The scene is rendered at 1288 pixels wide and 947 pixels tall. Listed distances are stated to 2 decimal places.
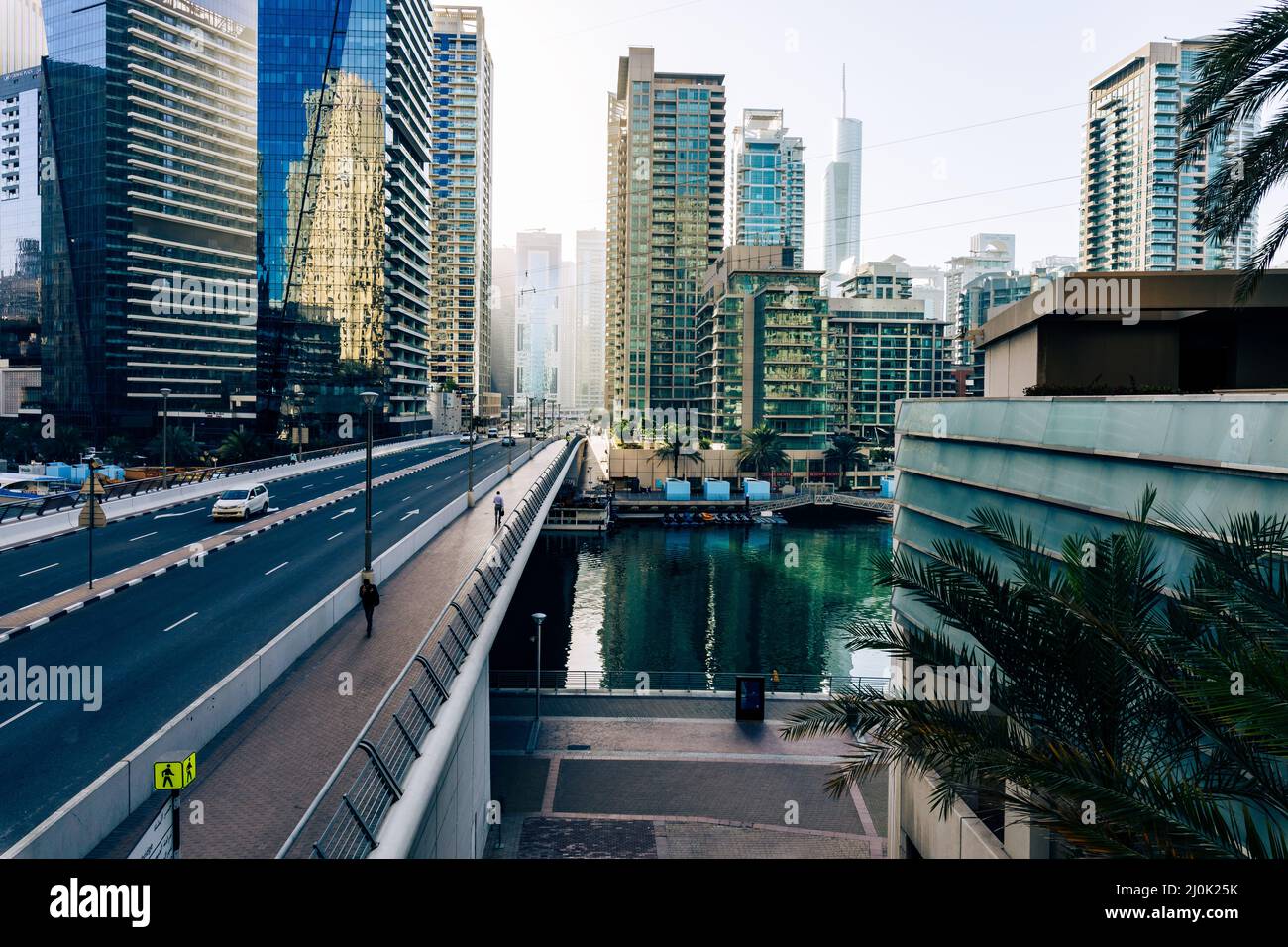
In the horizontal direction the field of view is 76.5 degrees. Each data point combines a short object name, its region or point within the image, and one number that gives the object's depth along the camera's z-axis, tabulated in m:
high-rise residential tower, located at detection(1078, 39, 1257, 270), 129.25
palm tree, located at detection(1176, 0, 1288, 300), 9.88
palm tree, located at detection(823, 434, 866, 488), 114.81
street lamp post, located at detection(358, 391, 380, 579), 19.42
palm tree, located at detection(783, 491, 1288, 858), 5.39
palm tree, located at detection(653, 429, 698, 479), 111.88
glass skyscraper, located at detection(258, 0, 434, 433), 113.31
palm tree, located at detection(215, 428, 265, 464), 68.81
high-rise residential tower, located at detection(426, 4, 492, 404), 183.88
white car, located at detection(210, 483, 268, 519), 36.75
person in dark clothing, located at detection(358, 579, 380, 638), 18.47
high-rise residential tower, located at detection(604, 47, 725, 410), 137.62
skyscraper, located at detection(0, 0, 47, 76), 117.00
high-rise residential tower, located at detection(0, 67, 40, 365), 134.75
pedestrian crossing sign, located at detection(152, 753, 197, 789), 8.30
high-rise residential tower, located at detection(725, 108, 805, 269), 174.12
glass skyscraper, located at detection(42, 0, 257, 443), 109.62
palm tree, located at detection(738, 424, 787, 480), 108.44
